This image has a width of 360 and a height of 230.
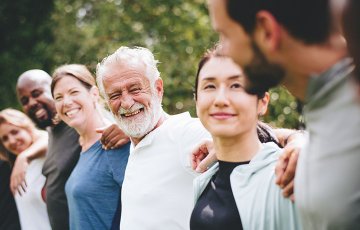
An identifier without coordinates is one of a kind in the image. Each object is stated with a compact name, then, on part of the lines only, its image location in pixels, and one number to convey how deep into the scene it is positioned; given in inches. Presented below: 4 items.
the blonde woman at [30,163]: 189.3
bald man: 169.0
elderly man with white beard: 111.8
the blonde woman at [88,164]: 135.9
